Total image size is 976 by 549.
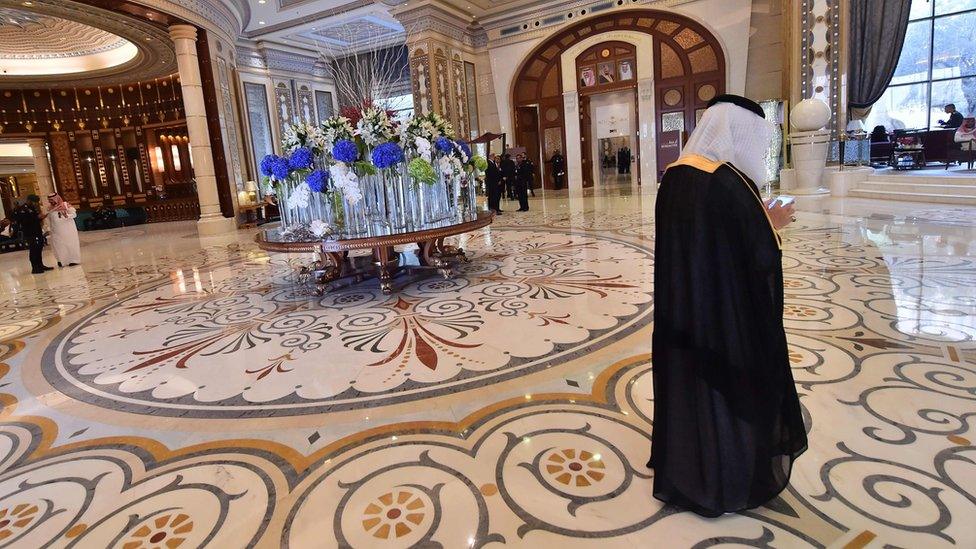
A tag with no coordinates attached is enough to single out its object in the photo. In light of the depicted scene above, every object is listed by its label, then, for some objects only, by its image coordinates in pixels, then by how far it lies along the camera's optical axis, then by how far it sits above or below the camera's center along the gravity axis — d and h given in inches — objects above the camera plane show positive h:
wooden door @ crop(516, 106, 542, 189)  537.6 +58.3
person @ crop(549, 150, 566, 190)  532.1 +18.9
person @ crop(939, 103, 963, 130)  344.8 +24.9
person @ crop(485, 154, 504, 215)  371.9 +5.5
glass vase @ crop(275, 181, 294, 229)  164.4 +1.7
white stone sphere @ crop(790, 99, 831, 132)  302.5 +30.0
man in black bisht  48.9 -14.6
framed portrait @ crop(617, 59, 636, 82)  482.7 +104.6
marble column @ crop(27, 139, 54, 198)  580.7 +65.9
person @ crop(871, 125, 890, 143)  382.3 +19.4
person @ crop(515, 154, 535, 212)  383.9 +3.8
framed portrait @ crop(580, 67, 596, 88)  502.7 +104.0
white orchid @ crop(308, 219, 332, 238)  148.5 -6.4
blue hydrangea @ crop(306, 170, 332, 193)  149.1 +7.2
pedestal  307.4 +4.6
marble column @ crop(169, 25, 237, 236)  370.6 +61.1
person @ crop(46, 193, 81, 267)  275.9 -3.1
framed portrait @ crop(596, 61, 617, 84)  493.0 +104.4
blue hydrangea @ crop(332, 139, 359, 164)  141.9 +14.2
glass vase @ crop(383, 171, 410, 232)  158.6 +0.0
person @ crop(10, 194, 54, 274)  265.0 -1.4
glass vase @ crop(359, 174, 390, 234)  159.0 +0.9
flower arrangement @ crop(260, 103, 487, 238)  148.6 +9.6
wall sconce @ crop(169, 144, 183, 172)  605.5 +69.3
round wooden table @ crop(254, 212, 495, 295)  145.1 -19.0
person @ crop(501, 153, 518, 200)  387.5 +15.7
